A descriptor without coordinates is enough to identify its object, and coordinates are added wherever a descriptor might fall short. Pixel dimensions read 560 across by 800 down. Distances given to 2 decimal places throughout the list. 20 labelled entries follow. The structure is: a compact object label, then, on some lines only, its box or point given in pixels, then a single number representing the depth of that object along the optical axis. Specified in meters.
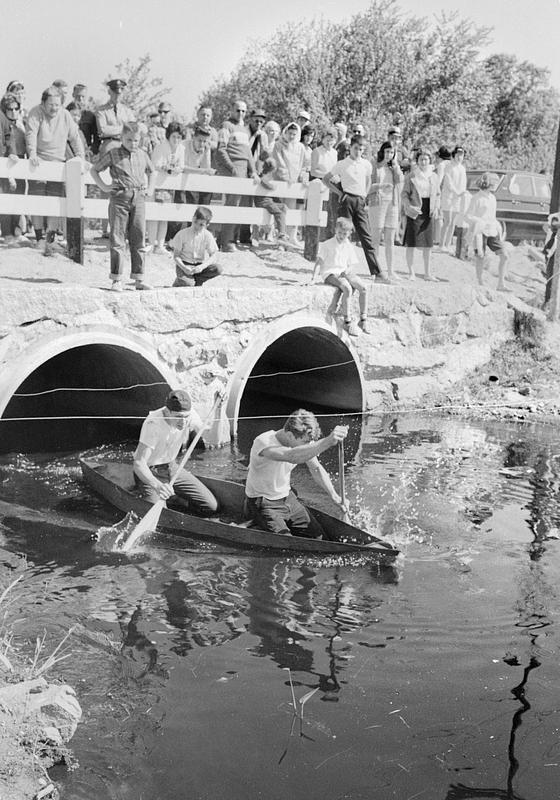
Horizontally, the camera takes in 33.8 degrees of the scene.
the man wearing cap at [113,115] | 14.07
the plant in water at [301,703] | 6.25
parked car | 22.38
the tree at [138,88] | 33.38
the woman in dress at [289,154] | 16.05
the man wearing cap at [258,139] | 16.31
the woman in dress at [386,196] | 15.69
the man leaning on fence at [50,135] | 13.15
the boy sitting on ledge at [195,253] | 13.05
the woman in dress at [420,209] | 16.67
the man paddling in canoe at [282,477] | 9.12
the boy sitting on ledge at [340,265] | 14.32
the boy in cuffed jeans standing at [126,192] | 12.16
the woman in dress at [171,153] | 14.55
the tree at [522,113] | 38.38
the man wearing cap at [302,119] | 16.81
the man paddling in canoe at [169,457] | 9.84
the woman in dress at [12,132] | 13.17
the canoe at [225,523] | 8.88
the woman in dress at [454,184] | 17.80
